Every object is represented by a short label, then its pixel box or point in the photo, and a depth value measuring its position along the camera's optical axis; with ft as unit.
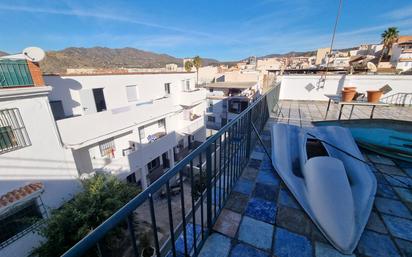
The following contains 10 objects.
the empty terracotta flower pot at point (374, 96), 15.02
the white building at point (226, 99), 69.15
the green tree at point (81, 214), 15.99
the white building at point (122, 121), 24.31
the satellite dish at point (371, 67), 38.42
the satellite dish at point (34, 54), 17.84
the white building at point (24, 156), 15.58
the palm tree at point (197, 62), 127.34
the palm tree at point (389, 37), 95.40
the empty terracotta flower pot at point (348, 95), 15.83
